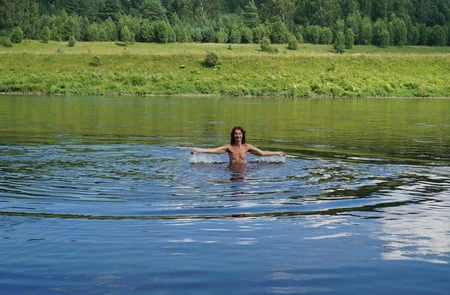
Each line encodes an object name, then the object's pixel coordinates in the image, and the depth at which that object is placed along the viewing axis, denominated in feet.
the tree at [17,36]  365.81
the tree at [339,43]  413.82
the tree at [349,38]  447.83
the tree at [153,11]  591.37
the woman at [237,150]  60.03
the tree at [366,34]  490.49
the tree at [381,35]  470.39
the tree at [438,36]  497.46
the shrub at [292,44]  396.98
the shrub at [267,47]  374.02
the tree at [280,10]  593.83
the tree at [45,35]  376.48
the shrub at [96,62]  300.40
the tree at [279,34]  440.45
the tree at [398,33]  485.15
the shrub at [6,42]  349.98
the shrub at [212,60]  298.97
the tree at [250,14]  562.66
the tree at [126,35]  402.31
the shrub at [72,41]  364.17
